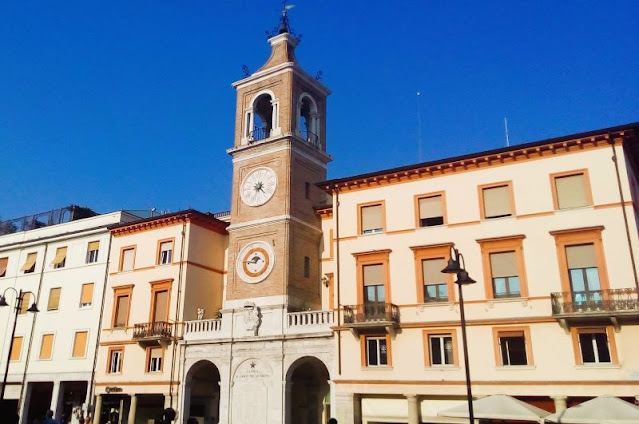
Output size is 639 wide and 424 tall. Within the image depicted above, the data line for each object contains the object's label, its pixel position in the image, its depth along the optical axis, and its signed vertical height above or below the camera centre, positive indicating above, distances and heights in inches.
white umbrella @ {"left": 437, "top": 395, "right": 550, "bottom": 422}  892.6 +5.6
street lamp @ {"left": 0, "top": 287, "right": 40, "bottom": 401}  1162.3 +208.3
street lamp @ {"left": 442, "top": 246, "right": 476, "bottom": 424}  736.2 +165.3
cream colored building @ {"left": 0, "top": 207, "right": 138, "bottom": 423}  1577.3 +264.4
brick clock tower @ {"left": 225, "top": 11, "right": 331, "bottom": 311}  1348.4 +523.3
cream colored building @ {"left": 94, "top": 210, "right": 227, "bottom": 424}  1418.6 +263.2
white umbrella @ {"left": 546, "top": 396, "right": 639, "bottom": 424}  802.2 +0.8
